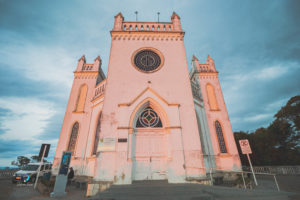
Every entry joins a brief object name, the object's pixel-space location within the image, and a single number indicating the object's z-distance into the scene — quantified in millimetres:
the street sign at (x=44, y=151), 10188
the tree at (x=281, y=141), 20344
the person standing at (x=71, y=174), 10458
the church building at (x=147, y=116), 8805
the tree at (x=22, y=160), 38562
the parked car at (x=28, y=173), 10969
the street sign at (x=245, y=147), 7939
